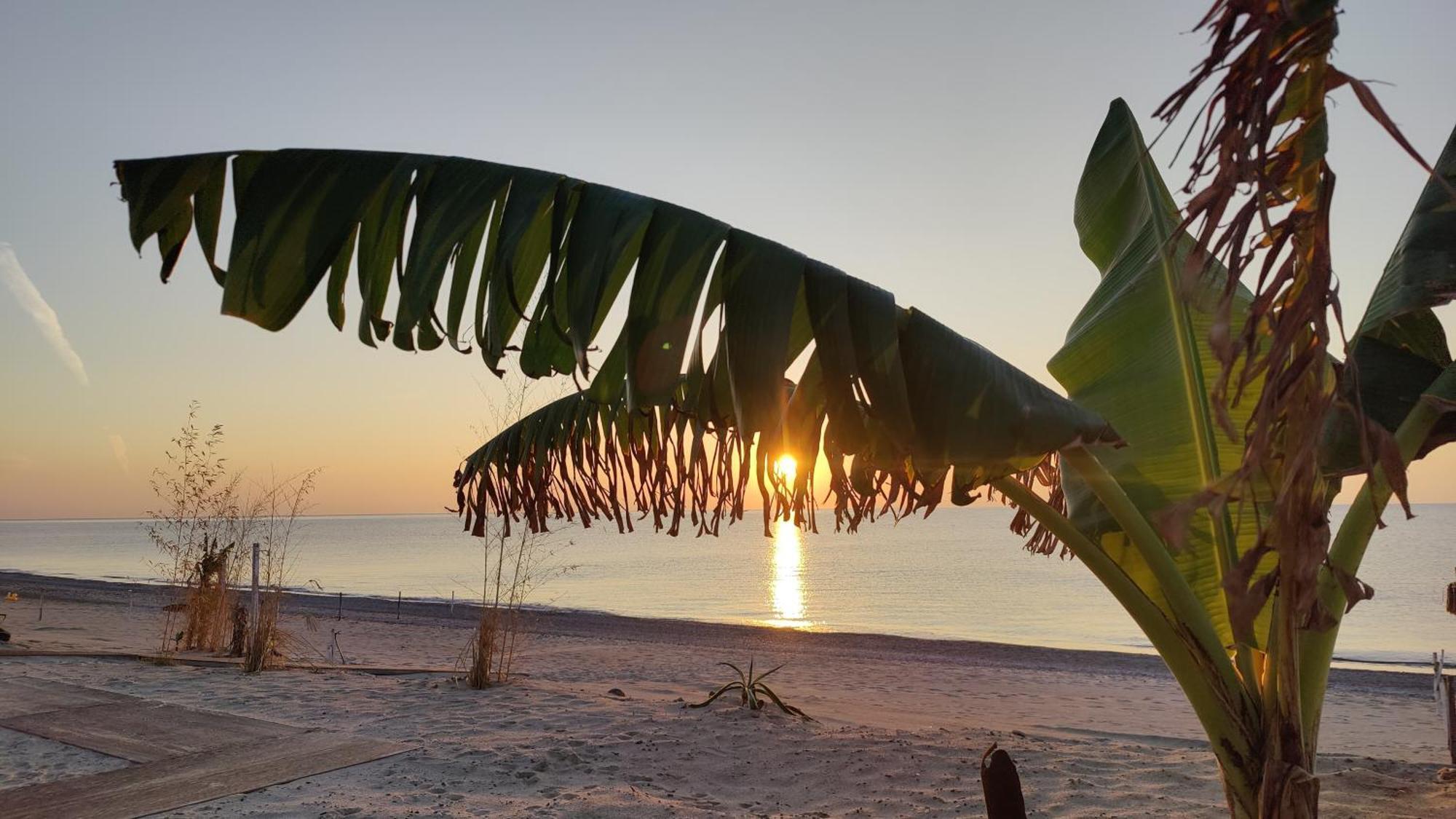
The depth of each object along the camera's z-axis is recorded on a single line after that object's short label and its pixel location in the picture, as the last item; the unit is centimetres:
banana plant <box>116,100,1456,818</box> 242
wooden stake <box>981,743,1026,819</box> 229
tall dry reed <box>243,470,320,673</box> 880
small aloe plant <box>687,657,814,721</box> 788
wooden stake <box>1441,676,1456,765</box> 593
